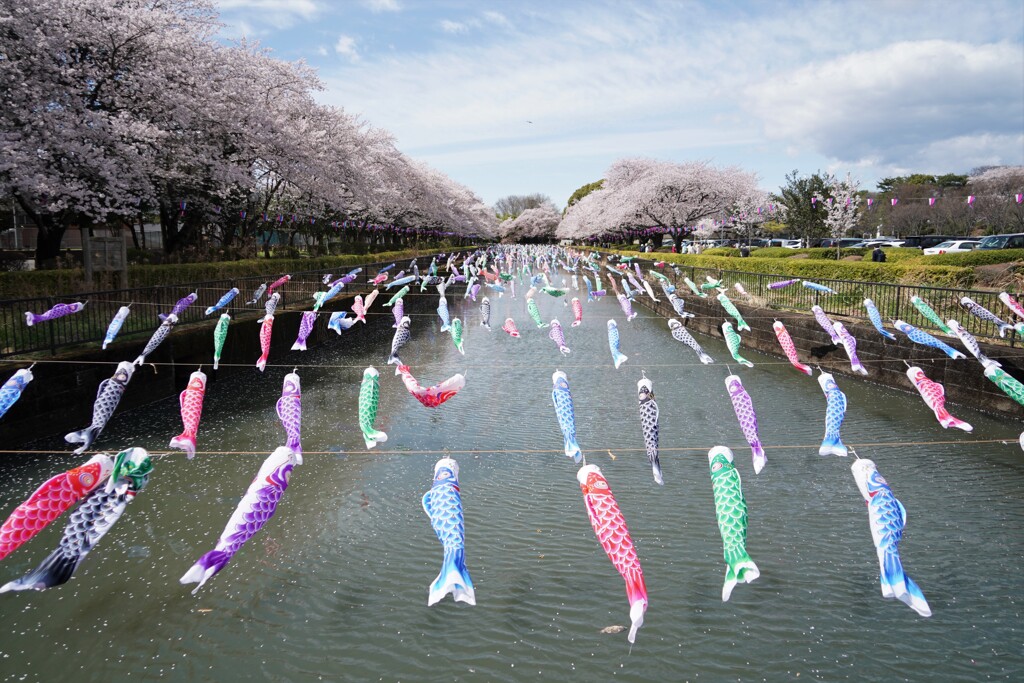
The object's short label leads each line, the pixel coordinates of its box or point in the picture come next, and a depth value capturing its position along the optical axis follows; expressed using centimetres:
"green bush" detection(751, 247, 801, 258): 2788
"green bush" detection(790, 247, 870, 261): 2442
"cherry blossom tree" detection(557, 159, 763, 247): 4091
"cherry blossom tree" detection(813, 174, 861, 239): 2802
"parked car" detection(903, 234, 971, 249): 3078
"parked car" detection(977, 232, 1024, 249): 2040
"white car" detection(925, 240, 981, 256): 2517
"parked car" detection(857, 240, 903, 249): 3080
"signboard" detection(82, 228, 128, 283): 1266
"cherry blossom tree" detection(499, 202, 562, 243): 11569
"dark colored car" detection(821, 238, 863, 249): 3278
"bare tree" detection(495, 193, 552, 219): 12696
